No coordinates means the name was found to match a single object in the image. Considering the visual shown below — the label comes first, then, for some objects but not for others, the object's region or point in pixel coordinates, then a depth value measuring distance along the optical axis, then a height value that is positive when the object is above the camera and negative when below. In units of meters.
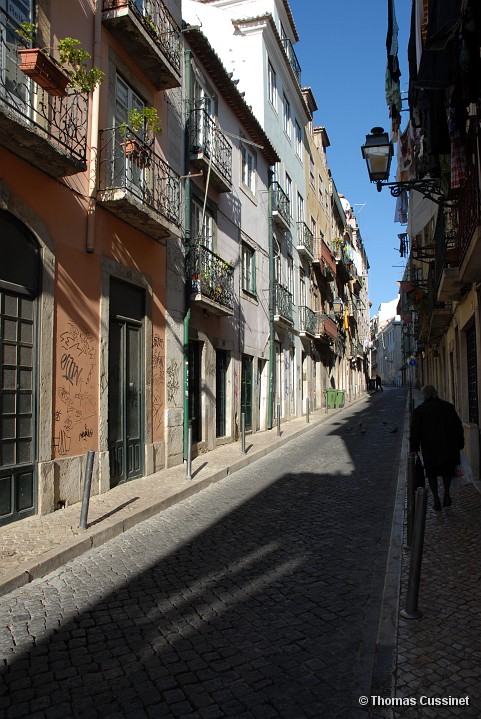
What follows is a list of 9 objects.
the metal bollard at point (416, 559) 3.87 -1.16
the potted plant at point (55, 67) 6.25 +3.81
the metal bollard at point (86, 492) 6.18 -1.08
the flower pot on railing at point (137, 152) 8.80 +3.88
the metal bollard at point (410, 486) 5.73 -1.07
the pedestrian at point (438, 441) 7.21 -0.65
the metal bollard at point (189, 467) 9.47 -1.25
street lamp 8.09 +3.40
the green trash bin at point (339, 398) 29.41 -0.36
